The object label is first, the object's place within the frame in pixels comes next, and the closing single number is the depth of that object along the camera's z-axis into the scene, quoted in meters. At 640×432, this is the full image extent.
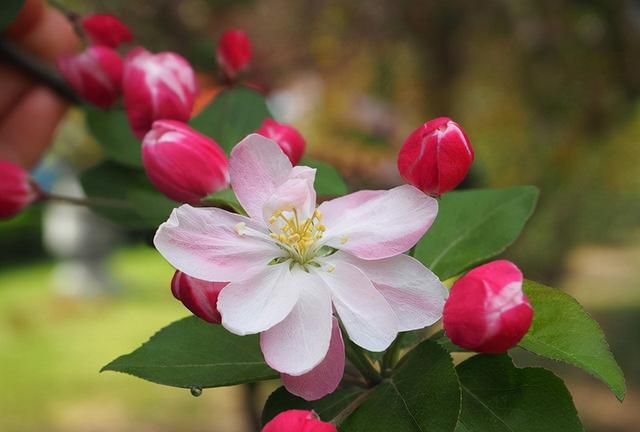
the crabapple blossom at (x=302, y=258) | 0.28
